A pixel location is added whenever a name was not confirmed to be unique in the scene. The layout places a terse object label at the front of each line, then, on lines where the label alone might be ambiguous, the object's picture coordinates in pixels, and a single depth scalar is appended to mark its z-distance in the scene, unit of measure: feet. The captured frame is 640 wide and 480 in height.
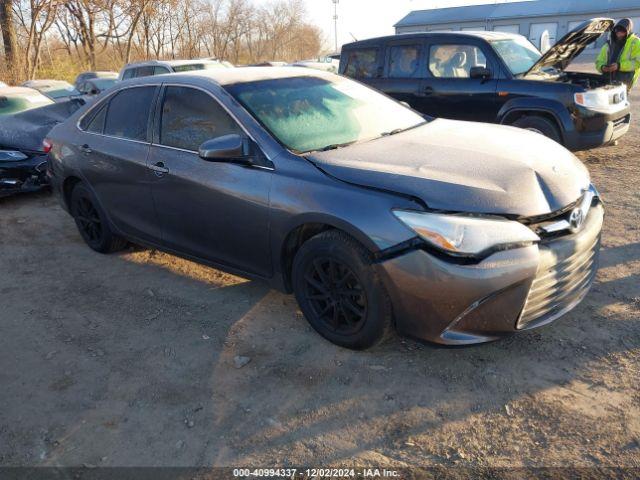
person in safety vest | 25.99
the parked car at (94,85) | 48.45
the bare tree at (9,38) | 63.87
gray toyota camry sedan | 8.81
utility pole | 196.65
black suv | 21.67
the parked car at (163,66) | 39.55
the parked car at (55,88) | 40.81
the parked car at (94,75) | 63.52
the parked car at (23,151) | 22.44
